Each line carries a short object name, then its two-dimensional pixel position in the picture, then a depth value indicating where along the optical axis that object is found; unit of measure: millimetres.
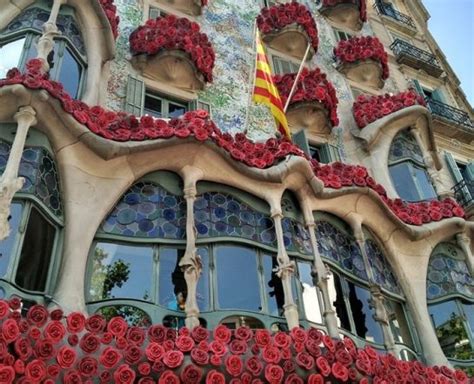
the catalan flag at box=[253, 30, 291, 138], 10406
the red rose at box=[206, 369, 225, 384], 5879
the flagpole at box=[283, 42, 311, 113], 11380
